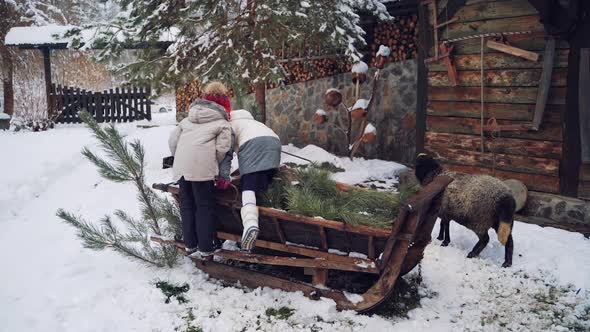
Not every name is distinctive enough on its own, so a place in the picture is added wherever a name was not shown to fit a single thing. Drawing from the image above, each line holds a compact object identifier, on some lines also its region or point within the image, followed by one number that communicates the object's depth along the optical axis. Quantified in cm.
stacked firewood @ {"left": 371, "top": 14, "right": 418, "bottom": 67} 905
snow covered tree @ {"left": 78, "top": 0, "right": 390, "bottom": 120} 812
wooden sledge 339
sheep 448
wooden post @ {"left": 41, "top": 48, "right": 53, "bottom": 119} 1586
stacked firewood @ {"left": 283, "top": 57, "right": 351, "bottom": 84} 1052
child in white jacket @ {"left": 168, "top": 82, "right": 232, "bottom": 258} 396
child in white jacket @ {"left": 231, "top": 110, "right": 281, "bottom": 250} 388
